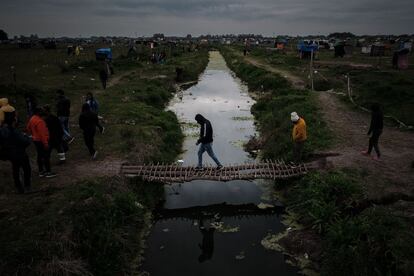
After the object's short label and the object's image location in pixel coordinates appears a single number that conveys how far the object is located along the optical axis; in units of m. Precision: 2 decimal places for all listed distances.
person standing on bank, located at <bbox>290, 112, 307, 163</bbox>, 11.70
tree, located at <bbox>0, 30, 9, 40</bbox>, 140.26
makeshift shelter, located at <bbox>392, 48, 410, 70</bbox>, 35.66
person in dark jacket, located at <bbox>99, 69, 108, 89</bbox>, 28.08
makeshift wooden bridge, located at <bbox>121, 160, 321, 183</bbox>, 11.71
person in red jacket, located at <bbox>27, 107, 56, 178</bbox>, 10.24
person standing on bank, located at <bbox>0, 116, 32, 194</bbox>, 9.01
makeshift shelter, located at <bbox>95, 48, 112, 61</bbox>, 51.98
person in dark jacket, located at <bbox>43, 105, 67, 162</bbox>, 10.87
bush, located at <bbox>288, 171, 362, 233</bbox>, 9.55
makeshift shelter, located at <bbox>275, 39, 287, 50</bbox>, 86.00
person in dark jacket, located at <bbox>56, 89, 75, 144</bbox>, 13.75
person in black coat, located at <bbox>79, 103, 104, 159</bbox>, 11.95
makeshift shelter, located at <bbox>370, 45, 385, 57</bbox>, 51.31
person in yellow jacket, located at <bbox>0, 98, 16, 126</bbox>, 11.66
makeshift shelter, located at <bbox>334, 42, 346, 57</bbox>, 54.56
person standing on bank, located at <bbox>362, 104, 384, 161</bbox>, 11.83
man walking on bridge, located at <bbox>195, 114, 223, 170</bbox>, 11.35
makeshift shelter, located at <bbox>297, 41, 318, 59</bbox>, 53.69
